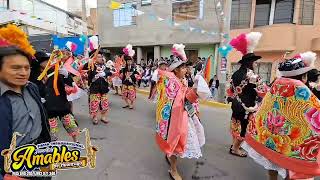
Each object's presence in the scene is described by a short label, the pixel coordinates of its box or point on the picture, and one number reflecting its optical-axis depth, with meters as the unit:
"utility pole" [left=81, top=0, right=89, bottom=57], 9.19
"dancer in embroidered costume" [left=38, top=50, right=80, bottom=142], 2.53
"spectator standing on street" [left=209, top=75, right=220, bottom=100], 7.15
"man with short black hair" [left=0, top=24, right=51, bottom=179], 1.12
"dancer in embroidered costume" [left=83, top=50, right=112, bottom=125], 3.90
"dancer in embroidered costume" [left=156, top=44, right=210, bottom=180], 2.04
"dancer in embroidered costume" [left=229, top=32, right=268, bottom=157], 2.54
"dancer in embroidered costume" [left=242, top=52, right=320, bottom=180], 1.63
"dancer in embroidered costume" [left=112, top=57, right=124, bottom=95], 5.42
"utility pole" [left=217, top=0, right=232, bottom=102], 6.17
